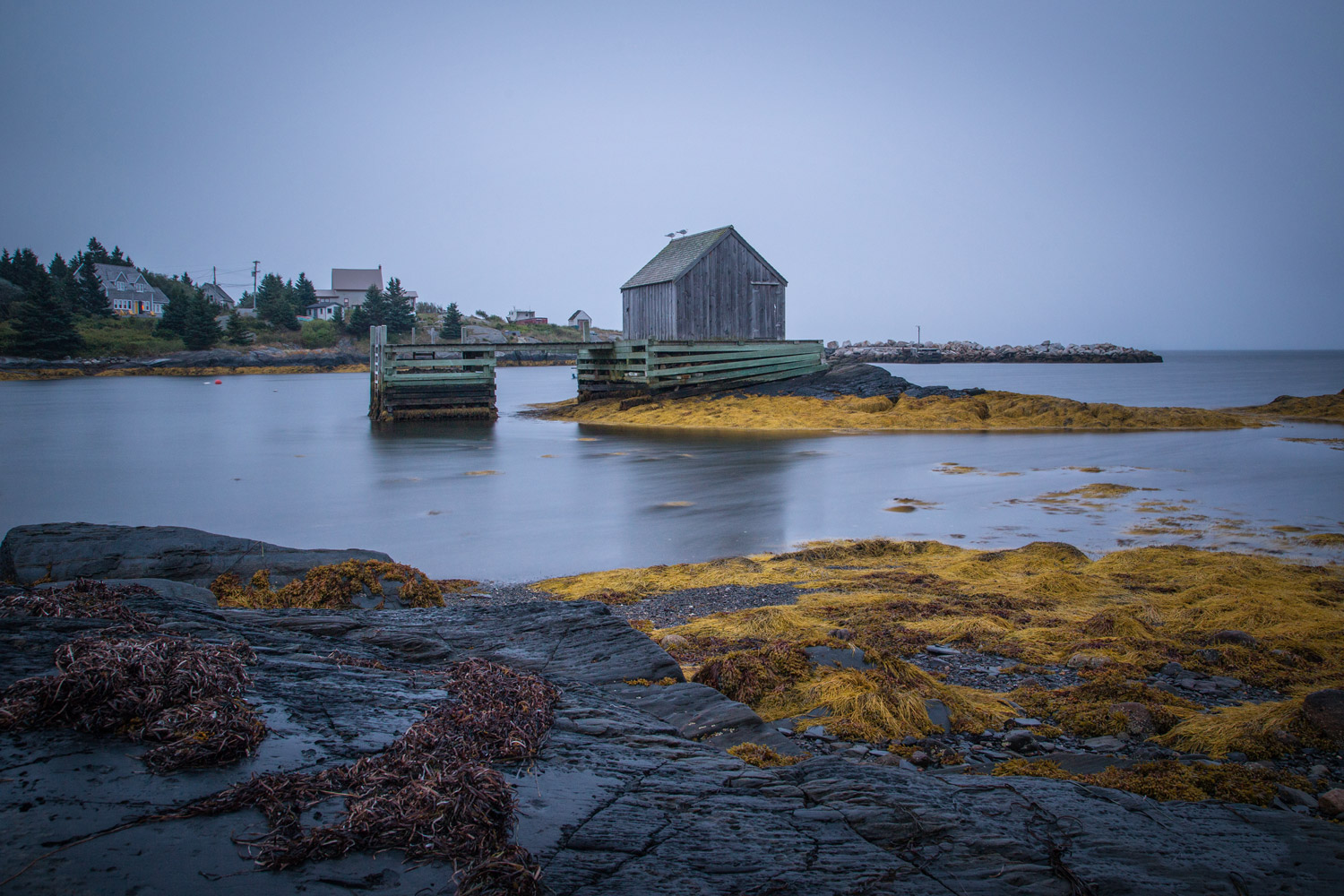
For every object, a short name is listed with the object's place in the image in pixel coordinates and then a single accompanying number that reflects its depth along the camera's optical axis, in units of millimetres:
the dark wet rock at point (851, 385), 27828
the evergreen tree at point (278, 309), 76812
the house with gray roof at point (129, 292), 82000
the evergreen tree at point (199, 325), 67938
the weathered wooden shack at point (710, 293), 29438
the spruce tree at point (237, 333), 72250
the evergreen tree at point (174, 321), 69125
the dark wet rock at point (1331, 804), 3365
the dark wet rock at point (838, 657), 5246
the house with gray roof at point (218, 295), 100812
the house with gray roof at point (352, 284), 94125
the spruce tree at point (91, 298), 71125
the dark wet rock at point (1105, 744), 4160
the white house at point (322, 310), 90500
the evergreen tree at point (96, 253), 84000
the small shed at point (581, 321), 92012
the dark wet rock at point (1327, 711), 4086
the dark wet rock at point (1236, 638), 5719
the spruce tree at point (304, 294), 86706
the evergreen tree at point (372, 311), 71938
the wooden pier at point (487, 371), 27672
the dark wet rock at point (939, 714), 4441
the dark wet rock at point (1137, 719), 4324
